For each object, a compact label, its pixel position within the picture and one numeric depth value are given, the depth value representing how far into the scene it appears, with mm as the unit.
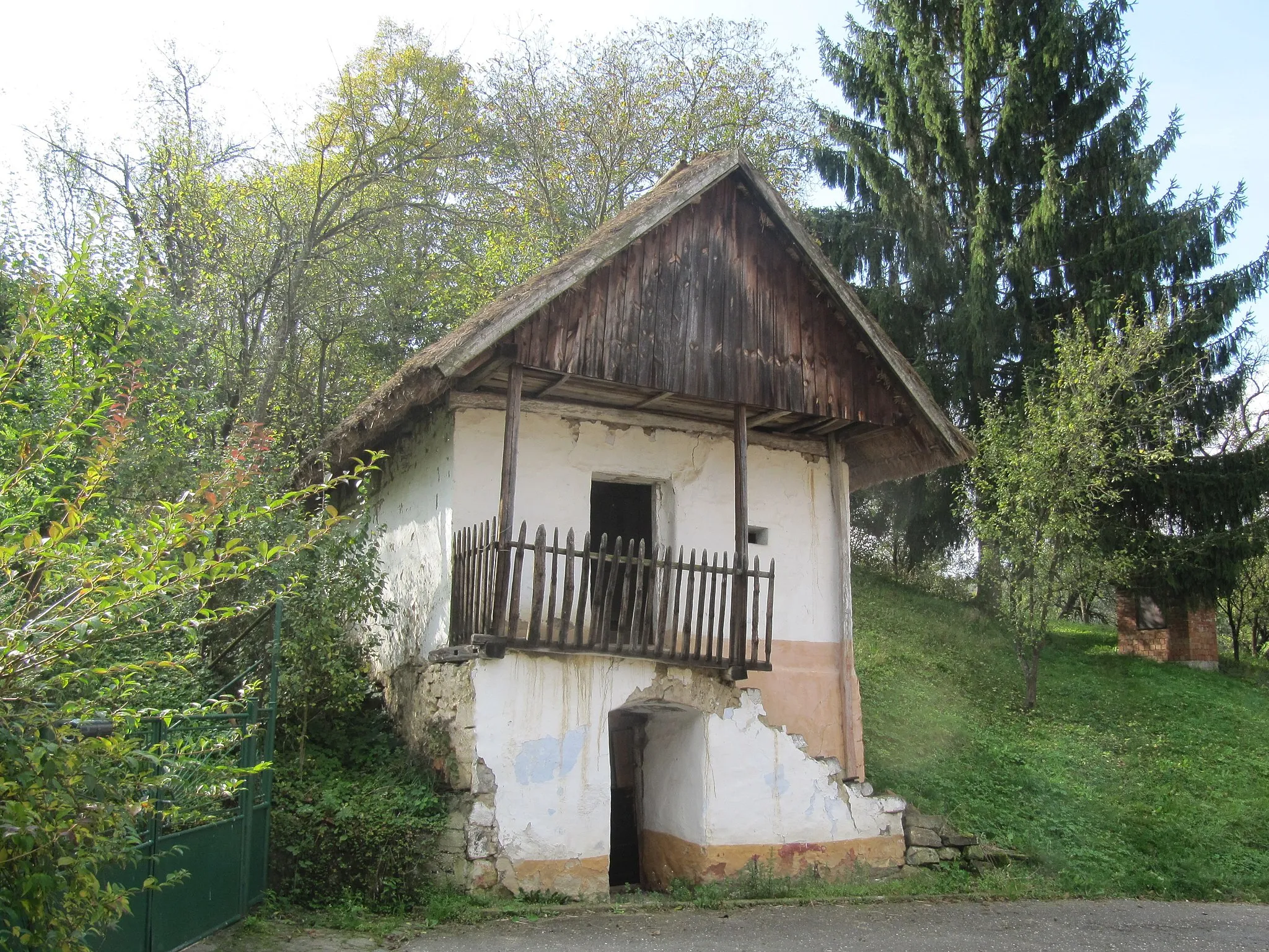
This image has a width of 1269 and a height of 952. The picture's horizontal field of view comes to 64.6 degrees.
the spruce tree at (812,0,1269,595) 17812
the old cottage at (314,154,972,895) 8617
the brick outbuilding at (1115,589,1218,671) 18547
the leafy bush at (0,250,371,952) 3432
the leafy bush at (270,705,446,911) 7727
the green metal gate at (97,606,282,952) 5742
